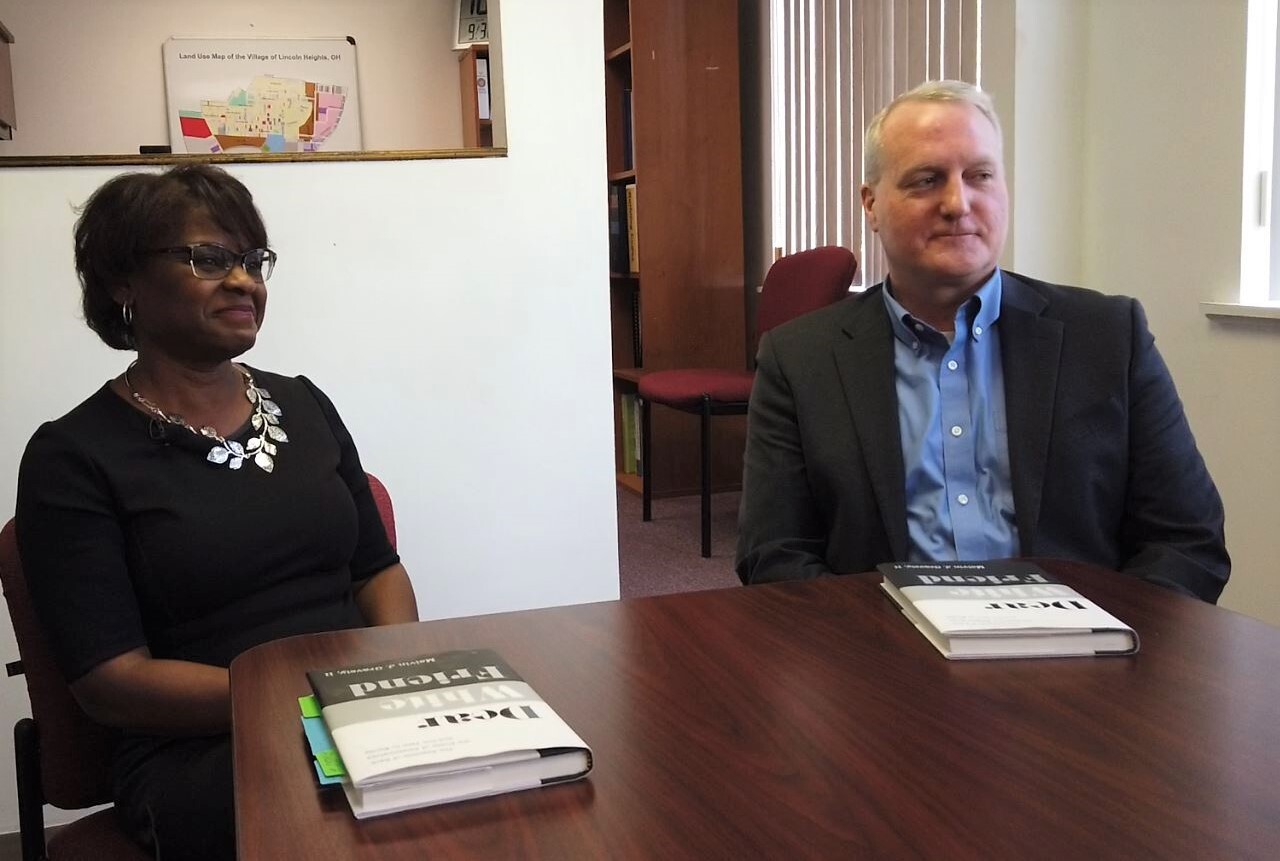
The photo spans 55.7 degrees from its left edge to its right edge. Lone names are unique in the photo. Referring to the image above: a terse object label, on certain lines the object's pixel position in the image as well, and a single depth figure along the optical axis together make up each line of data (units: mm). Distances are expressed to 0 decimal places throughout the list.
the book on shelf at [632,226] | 5129
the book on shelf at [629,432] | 5430
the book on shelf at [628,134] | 5139
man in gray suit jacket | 1639
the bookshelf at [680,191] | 5039
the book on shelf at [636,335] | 5398
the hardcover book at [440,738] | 871
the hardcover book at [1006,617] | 1144
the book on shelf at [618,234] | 5297
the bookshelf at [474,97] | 5156
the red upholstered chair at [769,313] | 4238
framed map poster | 5203
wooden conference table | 808
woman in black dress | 1472
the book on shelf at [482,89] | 5137
